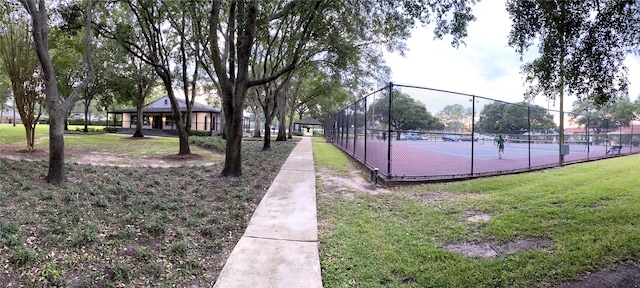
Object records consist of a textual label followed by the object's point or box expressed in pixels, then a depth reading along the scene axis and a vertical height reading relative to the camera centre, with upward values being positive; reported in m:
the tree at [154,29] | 10.47 +3.81
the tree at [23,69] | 8.98 +1.94
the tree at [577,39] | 4.38 +1.46
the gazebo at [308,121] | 47.41 +1.98
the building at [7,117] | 67.01 +3.18
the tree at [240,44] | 8.13 +2.37
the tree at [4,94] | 30.72 +3.83
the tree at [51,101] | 5.70 +0.57
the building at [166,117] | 34.34 +1.80
